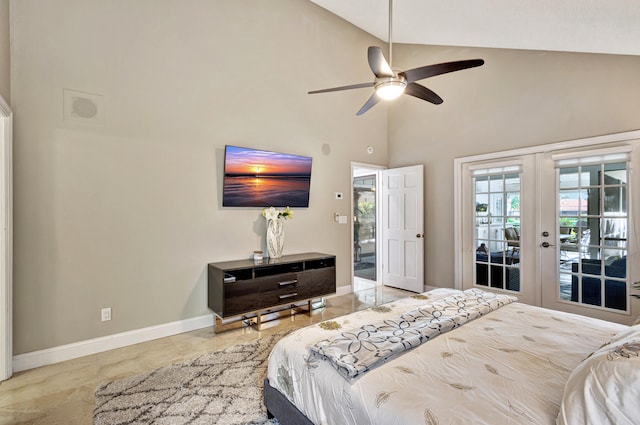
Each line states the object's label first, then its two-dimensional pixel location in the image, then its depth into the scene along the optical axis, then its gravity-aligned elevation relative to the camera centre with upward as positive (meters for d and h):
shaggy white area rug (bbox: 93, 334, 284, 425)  1.97 -1.29
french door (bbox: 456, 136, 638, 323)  3.28 -0.20
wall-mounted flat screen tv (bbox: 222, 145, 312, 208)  3.69 +0.43
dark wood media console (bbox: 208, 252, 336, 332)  3.27 -0.84
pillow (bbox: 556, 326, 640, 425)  0.91 -0.56
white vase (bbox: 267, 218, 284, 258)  3.89 -0.32
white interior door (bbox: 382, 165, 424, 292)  4.90 -0.26
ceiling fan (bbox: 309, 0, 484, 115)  2.17 +1.02
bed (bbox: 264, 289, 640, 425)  1.02 -0.70
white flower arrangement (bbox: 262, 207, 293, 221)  3.87 -0.01
